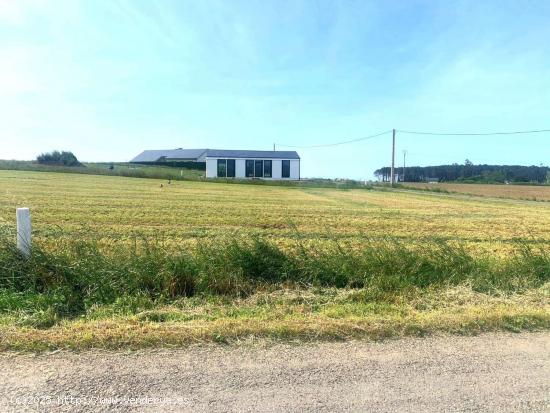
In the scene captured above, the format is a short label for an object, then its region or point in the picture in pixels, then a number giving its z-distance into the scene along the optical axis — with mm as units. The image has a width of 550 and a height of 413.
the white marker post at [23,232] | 5566
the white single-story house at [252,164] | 72688
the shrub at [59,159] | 72812
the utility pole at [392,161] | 59288
